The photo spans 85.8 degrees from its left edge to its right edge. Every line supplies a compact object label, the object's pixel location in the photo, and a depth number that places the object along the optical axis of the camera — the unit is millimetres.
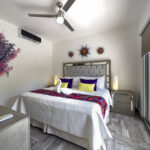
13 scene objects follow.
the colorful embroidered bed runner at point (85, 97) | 1522
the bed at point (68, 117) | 1199
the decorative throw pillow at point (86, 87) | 2343
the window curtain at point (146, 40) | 1866
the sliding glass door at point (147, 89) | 1871
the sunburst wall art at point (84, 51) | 3328
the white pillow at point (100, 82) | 2621
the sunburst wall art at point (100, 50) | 3073
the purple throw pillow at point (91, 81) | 2486
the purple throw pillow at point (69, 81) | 2936
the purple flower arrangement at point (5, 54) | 704
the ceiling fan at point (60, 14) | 1609
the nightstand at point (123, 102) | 2339
